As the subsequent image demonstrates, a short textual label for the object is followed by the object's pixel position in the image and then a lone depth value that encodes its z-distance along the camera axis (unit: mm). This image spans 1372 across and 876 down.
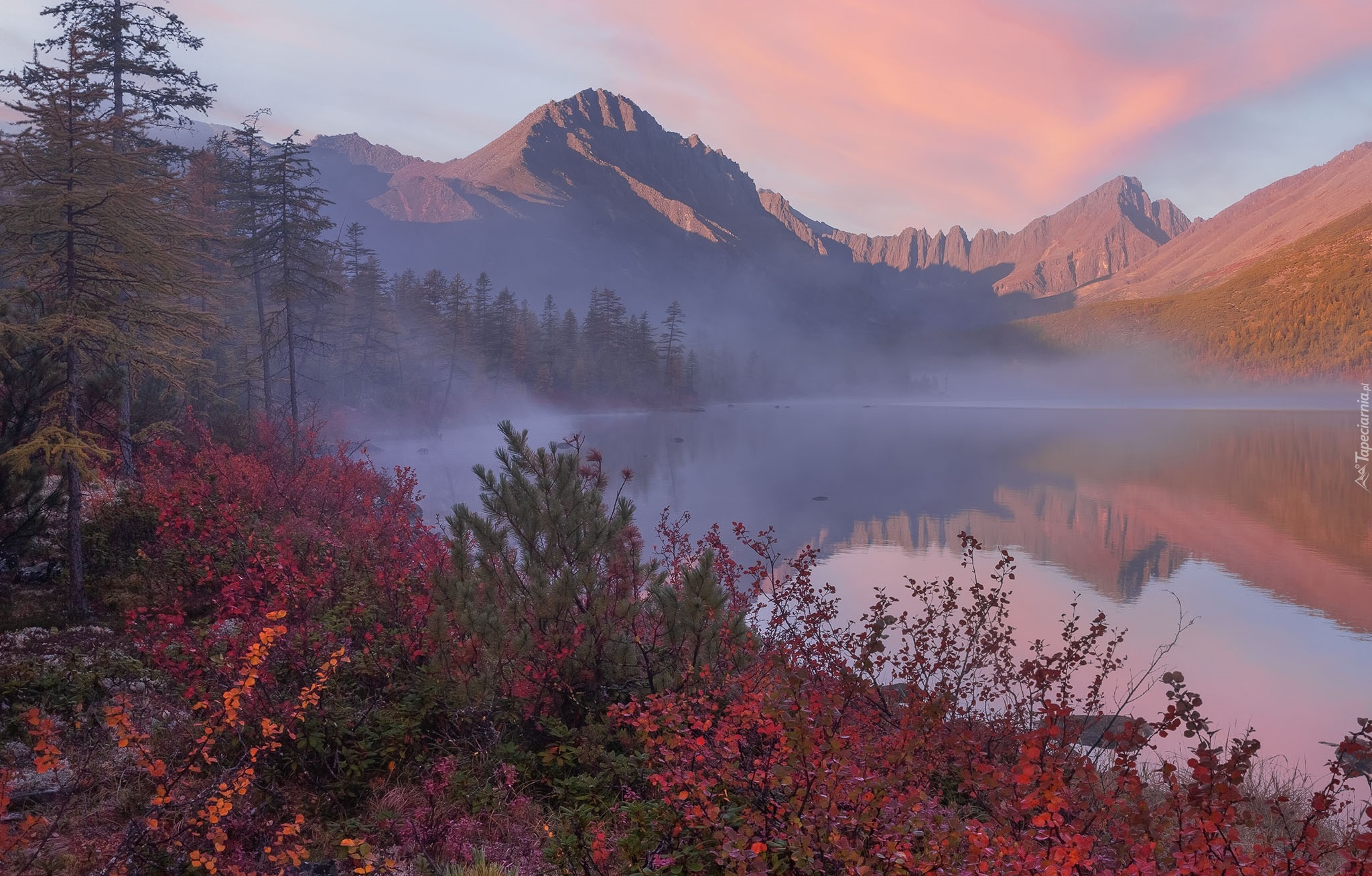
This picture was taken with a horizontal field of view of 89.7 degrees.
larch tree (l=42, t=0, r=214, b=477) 19953
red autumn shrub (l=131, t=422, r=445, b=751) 8562
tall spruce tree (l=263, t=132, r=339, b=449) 26297
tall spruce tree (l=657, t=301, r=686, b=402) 101438
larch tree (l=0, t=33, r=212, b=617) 9992
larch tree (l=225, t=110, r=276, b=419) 27344
